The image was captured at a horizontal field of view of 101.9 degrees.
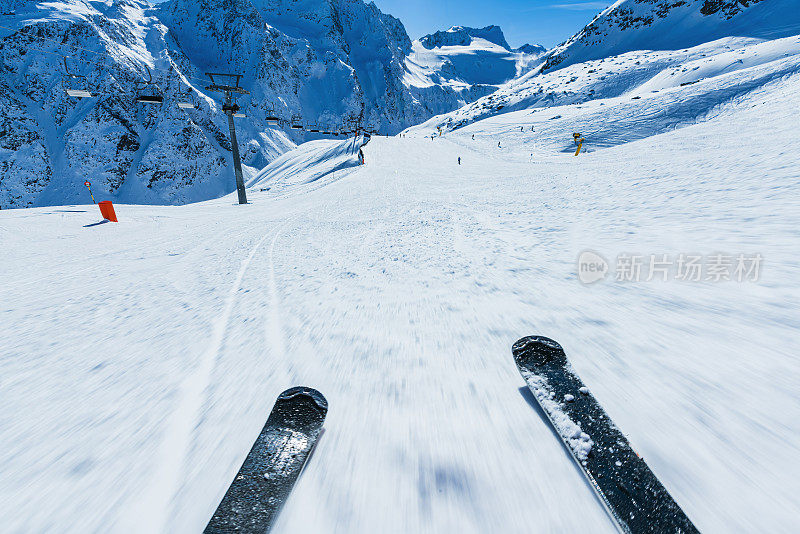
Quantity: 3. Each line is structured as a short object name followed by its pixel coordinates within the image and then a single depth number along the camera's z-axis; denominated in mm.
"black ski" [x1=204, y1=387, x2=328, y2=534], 1329
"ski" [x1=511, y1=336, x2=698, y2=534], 1236
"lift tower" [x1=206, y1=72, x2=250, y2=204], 21078
